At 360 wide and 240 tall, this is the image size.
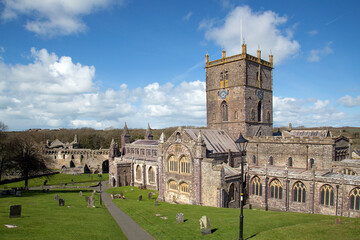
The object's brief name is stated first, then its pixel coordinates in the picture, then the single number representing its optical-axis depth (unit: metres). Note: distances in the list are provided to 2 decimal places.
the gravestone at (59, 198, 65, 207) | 28.28
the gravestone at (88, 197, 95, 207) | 29.94
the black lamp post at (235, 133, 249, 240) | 14.95
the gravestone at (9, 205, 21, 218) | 19.41
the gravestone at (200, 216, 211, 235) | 18.06
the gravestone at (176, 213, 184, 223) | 21.88
